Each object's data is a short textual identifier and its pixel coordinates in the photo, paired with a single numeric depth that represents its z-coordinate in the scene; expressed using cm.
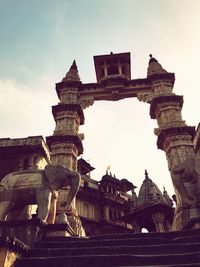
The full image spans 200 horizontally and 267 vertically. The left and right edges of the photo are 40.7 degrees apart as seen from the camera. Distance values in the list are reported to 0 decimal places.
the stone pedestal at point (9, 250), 470
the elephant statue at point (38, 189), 712
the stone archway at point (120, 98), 1398
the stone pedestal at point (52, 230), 660
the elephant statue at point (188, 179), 864
